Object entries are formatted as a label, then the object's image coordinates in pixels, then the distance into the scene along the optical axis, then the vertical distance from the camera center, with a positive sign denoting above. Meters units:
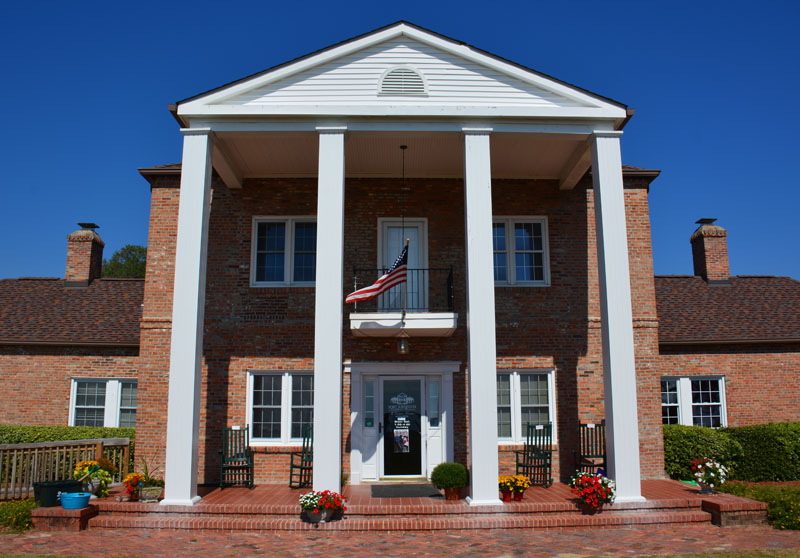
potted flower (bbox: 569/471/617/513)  10.28 -1.58
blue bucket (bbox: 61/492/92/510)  10.25 -1.71
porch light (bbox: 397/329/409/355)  12.77 +1.00
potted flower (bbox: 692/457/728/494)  11.27 -1.47
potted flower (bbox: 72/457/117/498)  11.20 -1.45
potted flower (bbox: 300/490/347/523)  10.06 -1.77
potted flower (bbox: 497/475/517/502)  10.78 -1.57
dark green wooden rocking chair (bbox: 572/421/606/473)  12.97 -1.11
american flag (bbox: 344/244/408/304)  11.48 +2.07
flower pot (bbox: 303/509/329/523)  10.08 -1.94
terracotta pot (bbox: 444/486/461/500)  10.91 -1.70
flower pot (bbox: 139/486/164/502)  10.75 -1.68
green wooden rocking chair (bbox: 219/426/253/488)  12.71 -1.32
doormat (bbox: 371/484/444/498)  11.66 -1.85
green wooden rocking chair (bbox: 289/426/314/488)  12.60 -1.42
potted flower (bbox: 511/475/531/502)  10.80 -1.56
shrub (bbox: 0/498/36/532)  10.08 -1.95
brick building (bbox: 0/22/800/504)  11.12 +2.60
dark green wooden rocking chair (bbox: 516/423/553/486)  12.68 -1.27
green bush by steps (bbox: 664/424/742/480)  14.51 -1.26
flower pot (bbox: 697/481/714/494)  11.27 -1.69
